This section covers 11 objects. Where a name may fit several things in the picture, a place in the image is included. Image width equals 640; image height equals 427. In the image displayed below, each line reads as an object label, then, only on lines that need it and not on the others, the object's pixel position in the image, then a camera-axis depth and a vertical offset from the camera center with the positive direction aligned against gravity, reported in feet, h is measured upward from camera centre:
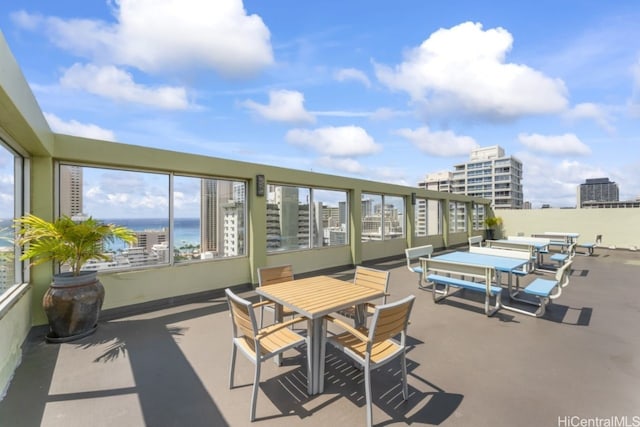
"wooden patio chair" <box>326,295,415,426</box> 6.04 -3.38
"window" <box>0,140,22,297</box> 9.41 +0.35
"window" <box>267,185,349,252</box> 20.59 +0.03
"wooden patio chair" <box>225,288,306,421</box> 6.36 -3.41
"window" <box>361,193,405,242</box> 27.81 +0.02
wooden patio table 7.19 -2.52
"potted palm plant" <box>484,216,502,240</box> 47.69 -1.55
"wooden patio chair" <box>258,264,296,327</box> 10.28 -2.40
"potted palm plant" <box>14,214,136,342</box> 10.14 -1.91
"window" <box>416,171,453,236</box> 34.90 -0.07
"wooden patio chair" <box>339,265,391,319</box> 9.87 -2.55
